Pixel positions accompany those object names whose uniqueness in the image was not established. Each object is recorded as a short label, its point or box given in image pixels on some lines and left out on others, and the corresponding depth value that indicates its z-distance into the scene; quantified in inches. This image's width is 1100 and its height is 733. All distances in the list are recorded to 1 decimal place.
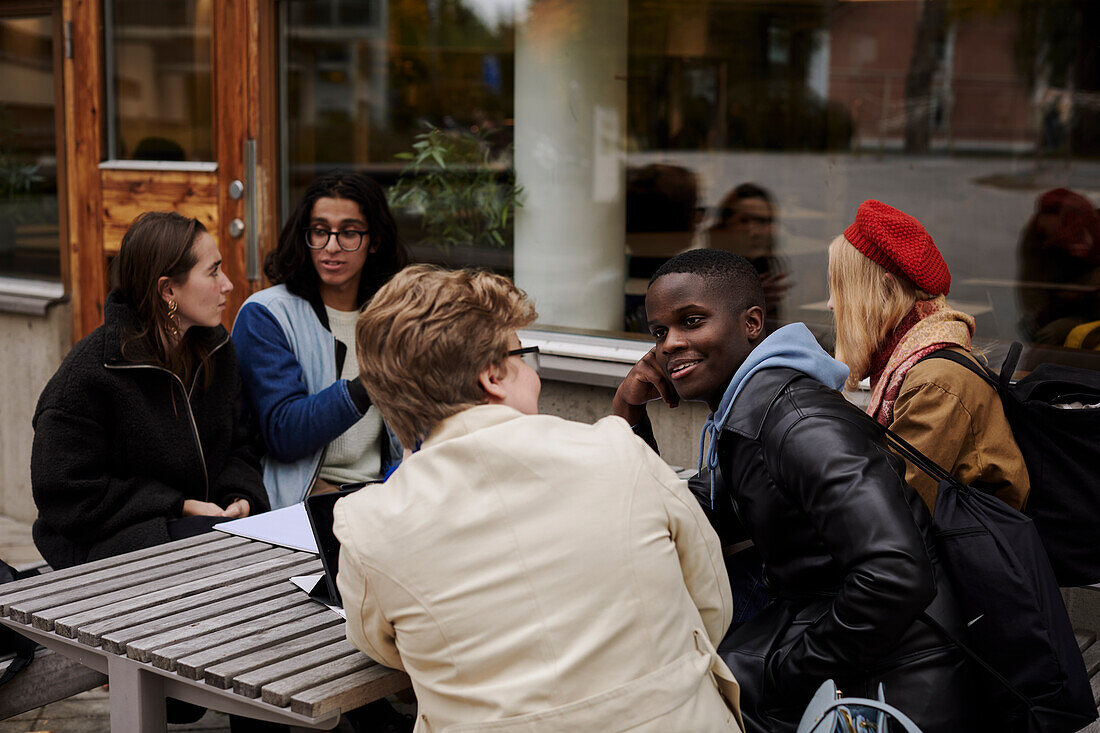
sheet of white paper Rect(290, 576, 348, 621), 90.2
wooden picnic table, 73.3
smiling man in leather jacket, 70.9
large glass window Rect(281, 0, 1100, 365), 194.7
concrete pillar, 192.9
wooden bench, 100.0
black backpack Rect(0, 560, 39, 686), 98.9
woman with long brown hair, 116.0
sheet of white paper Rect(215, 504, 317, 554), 104.0
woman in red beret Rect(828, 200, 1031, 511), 98.8
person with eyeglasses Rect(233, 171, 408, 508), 134.1
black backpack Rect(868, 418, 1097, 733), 76.1
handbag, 65.8
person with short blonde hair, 63.0
